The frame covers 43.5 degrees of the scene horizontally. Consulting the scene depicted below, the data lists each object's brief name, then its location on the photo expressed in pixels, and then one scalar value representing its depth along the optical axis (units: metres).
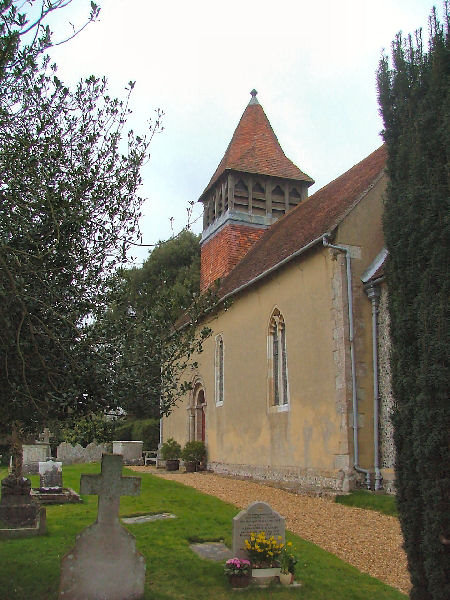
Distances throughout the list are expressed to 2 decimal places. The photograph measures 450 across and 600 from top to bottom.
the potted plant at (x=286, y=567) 5.57
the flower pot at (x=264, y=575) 5.59
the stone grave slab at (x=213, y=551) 6.44
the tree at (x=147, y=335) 5.18
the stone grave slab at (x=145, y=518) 8.42
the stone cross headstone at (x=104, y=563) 5.04
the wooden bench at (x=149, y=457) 23.02
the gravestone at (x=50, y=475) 10.89
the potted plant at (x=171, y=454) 20.08
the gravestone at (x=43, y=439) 17.01
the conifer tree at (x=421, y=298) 4.23
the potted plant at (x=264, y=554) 5.64
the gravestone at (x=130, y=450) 23.27
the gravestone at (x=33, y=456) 15.09
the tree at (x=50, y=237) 4.48
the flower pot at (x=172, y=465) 20.03
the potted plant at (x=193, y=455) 18.59
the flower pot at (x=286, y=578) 5.55
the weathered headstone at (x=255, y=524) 5.90
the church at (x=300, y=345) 11.50
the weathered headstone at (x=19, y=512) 7.61
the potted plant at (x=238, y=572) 5.47
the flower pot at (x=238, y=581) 5.46
